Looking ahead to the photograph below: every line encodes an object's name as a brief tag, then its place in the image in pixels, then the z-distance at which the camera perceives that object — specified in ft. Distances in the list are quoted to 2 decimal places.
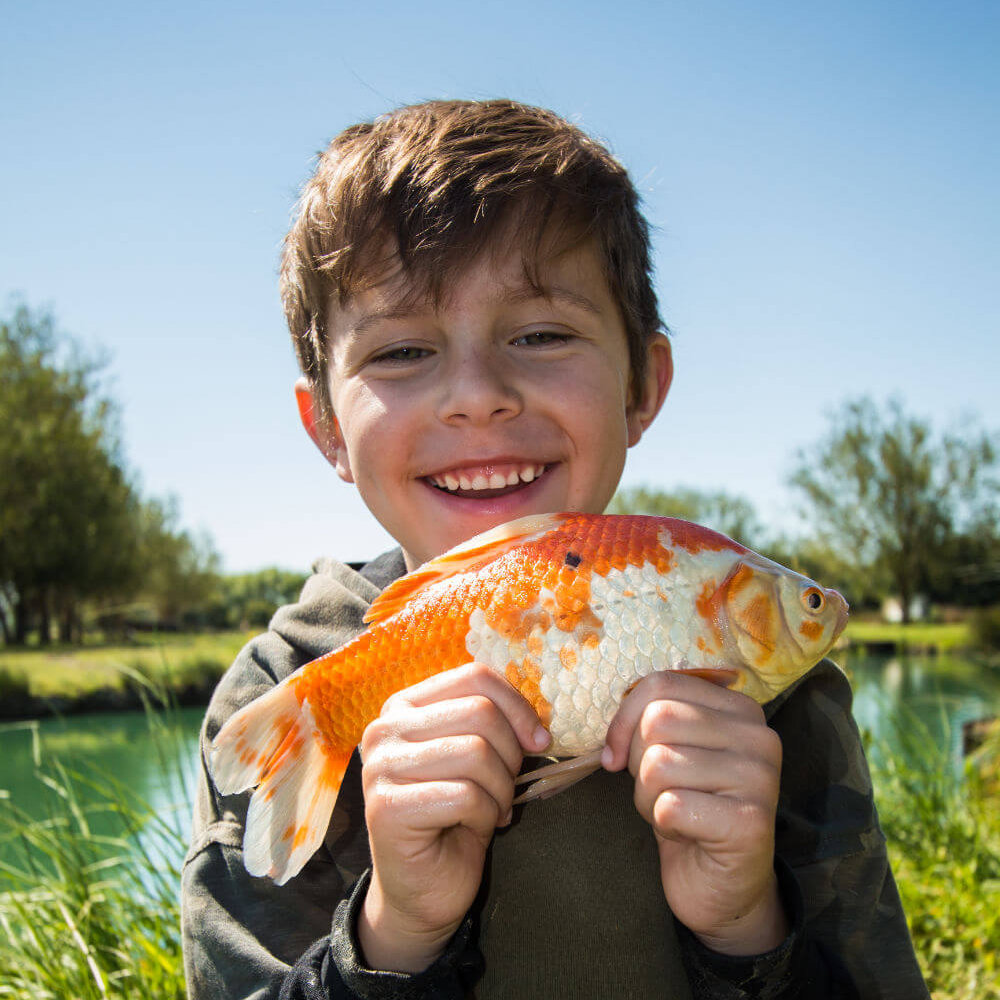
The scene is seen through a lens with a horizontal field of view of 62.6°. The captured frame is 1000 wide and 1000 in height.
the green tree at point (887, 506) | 119.44
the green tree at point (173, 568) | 107.76
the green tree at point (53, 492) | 83.71
